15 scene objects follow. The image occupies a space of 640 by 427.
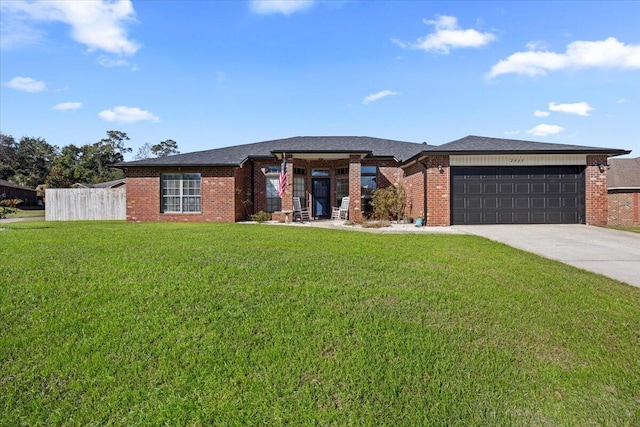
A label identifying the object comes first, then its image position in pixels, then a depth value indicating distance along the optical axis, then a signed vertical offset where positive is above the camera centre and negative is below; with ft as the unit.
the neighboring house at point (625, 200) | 60.95 +1.57
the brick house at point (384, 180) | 43.09 +4.17
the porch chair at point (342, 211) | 52.76 -0.18
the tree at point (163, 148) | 225.15 +40.28
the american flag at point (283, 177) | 49.33 +4.68
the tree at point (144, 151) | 222.69 +38.39
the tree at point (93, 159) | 144.05 +24.38
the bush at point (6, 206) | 38.83 +0.55
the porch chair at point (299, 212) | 51.80 -0.30
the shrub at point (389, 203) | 51.06 +0.98
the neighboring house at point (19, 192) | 133.90 +7.65
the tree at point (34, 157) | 180.04 +27.82
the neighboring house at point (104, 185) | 103.55 +8.45
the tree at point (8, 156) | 174.80 +28.16
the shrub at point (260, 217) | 50.85 -1.01
